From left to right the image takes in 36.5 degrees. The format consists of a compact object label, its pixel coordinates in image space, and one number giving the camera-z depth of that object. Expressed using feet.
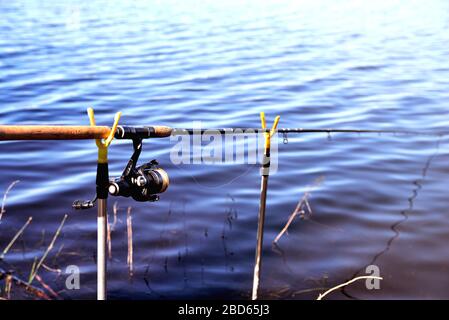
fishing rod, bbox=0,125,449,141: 8.37
